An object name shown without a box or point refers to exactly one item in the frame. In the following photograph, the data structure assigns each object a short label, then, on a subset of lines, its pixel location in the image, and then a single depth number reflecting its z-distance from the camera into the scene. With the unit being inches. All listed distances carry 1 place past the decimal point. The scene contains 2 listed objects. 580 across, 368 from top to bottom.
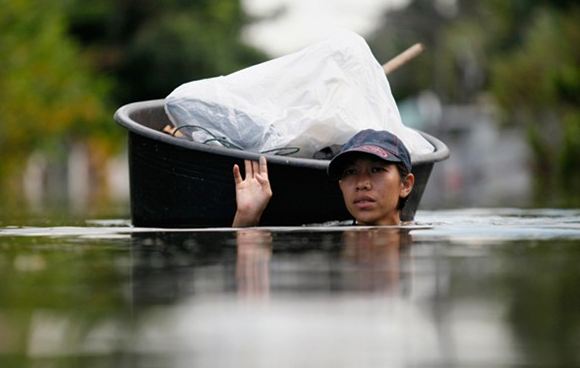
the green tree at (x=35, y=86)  1540.4
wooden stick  495.5
